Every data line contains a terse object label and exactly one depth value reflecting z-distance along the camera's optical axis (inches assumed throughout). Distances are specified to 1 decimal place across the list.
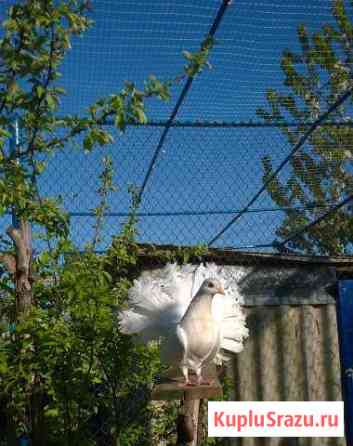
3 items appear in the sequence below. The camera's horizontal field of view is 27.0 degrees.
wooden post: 107.4
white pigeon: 101.3
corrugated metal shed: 184.7
